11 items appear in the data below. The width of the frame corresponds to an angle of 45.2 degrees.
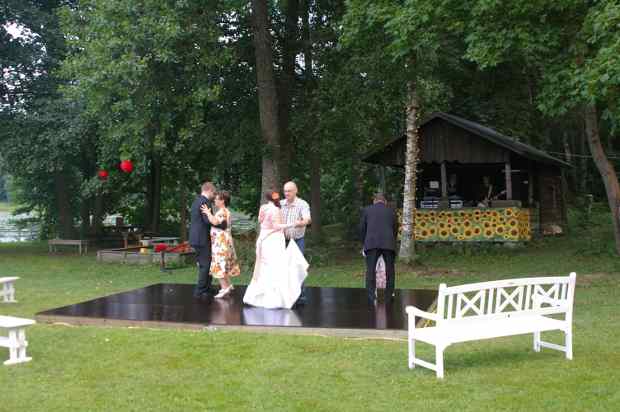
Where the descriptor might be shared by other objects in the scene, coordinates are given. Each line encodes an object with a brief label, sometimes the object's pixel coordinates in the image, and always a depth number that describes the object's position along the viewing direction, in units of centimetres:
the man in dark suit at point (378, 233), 1047
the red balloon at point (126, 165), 2008
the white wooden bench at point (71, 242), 2447
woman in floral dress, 1152
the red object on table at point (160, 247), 1909
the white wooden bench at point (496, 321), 680
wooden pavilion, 2114
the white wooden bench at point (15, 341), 759
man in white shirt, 1103
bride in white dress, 1077
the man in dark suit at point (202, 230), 1156
